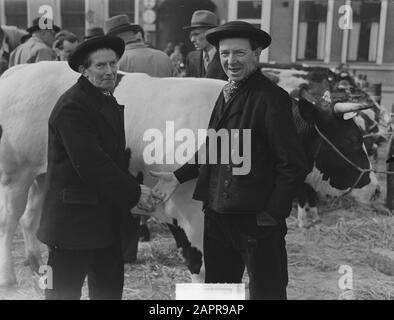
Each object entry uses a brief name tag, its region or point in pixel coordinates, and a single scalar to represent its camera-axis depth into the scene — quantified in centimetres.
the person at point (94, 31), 374
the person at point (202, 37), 365
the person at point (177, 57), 525
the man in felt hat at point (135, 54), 365
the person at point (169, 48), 504
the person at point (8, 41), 490
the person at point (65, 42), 413
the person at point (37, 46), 413
